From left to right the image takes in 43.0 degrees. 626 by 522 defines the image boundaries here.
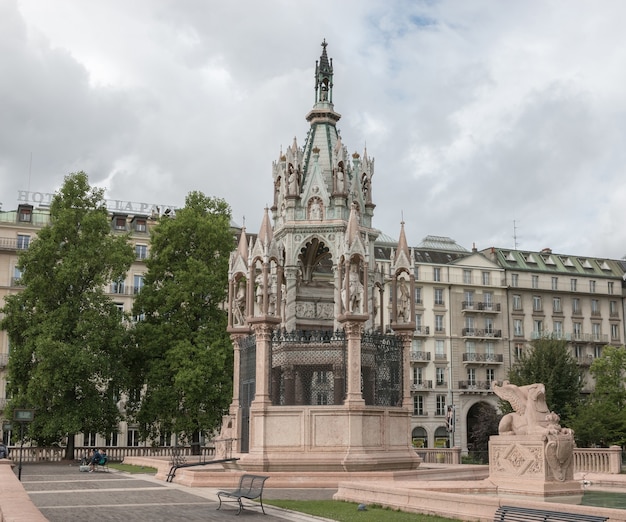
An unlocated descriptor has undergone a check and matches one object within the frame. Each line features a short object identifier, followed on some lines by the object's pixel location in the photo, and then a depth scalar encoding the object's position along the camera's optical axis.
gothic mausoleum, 23.56
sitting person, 31.36
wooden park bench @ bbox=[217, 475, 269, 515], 16.08
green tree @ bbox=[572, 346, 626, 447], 46.75
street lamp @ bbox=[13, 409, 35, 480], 24.76
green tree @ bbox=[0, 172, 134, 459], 38.56
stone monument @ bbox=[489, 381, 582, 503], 17.38
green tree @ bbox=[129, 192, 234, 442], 39.84
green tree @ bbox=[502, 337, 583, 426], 52.62
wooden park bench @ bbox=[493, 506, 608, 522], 10.93
